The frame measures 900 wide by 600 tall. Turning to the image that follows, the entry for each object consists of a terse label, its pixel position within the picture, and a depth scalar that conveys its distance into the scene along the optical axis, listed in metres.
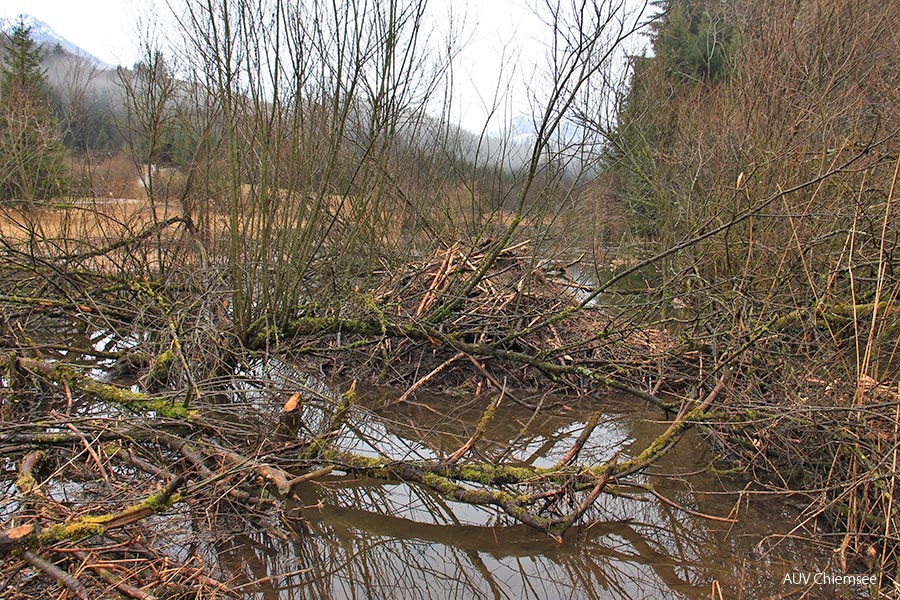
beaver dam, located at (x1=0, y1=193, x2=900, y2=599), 3.22
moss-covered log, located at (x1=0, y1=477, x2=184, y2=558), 2.25
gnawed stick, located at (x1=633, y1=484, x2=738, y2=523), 3.76
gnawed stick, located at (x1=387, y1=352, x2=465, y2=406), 6.14
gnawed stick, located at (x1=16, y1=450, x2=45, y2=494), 2.93
